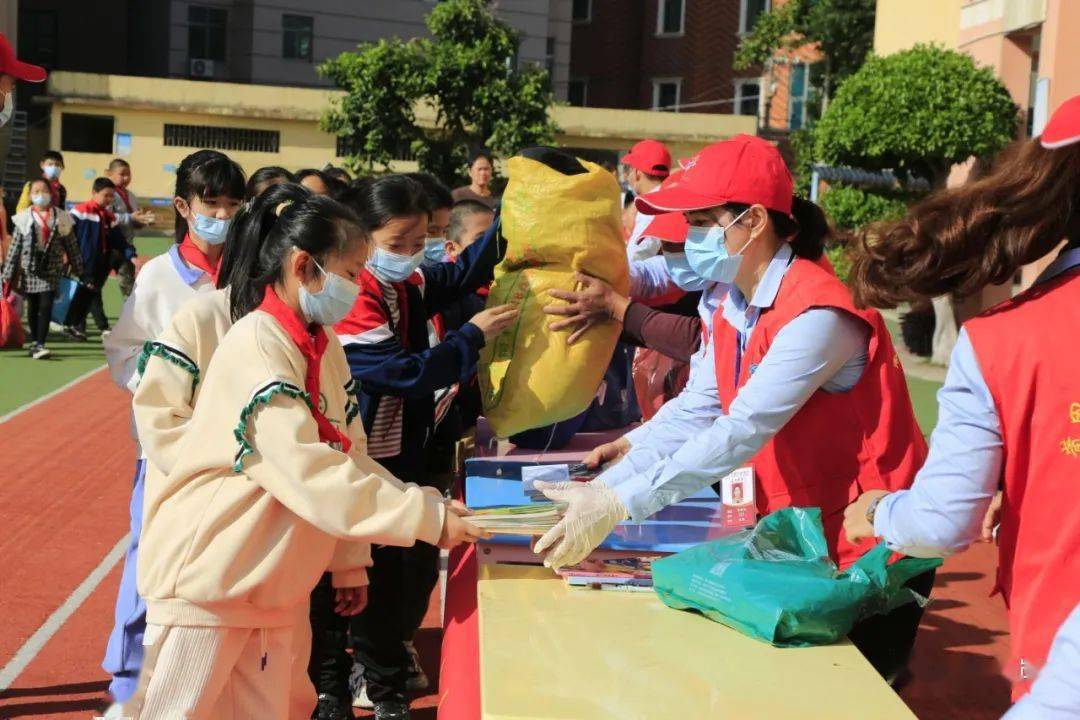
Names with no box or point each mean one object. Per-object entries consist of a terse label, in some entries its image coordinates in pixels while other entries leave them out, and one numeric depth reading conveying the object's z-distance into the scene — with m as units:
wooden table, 2.24
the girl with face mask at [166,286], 3.84
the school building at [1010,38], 12.34
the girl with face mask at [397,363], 3.89
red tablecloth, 2.81
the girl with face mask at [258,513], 2.85
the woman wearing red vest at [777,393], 2.88
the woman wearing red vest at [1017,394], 1.98
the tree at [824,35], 29.27
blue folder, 3.14
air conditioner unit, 33.84
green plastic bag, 2.53
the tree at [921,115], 13.57
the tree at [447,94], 24.58
